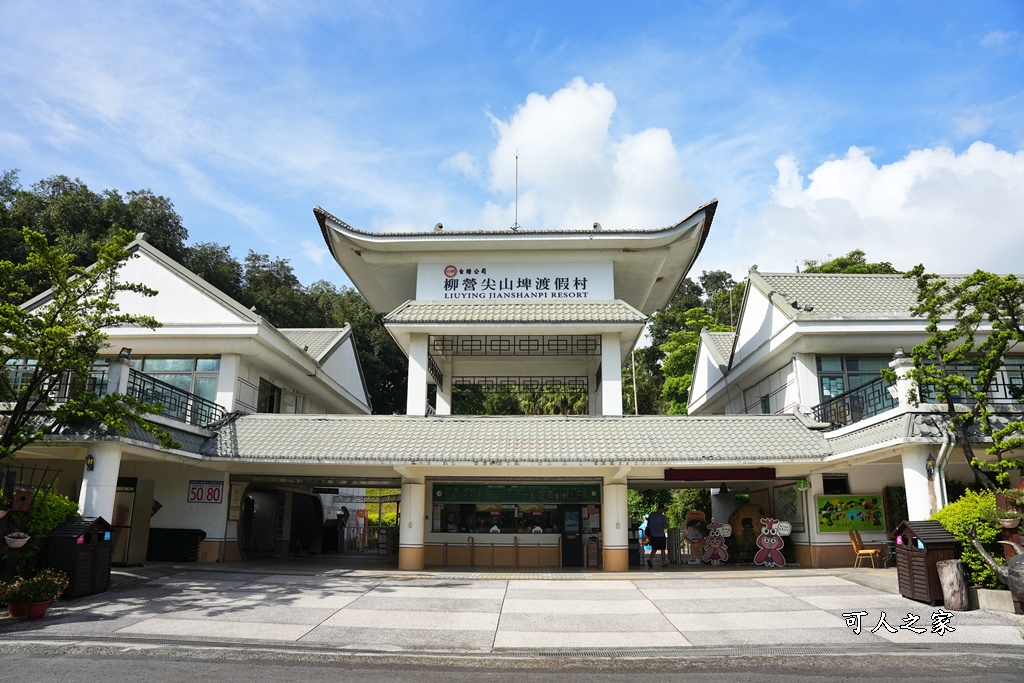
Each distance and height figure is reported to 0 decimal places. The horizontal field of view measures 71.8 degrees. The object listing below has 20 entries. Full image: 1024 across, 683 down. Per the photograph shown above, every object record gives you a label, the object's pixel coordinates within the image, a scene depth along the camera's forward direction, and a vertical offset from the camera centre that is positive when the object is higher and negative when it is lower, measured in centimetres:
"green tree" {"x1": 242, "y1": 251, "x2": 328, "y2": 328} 4141 +1183
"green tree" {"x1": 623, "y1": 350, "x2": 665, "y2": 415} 4950 +761
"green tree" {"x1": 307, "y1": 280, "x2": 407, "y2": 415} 4203 +901
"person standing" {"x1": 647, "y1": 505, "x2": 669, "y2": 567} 1955 -70
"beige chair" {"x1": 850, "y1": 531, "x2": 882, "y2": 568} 1697 -103
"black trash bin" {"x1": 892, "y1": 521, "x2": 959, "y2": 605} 1162 -79
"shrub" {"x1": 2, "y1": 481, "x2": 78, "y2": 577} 1227 -45
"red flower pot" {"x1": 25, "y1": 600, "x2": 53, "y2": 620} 1055 -164
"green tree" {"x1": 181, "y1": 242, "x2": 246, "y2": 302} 4078 +1344
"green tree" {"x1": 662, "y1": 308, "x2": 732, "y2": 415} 3797 +787
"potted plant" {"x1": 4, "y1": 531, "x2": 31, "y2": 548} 1177 -67
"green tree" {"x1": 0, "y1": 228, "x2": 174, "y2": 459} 1276 +290
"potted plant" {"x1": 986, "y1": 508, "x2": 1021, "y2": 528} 1120 -14
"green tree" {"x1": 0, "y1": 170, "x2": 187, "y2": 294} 3127 +1374
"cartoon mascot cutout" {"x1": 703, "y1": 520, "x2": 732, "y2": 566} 1964 -112
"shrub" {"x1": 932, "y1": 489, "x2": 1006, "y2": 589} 1142 -36
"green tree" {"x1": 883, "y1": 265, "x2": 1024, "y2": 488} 1274 +291
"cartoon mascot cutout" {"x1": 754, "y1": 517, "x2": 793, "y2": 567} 1872 -96
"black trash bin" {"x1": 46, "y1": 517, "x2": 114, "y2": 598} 1236 -97
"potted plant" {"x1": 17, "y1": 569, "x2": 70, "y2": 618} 1048 -138
